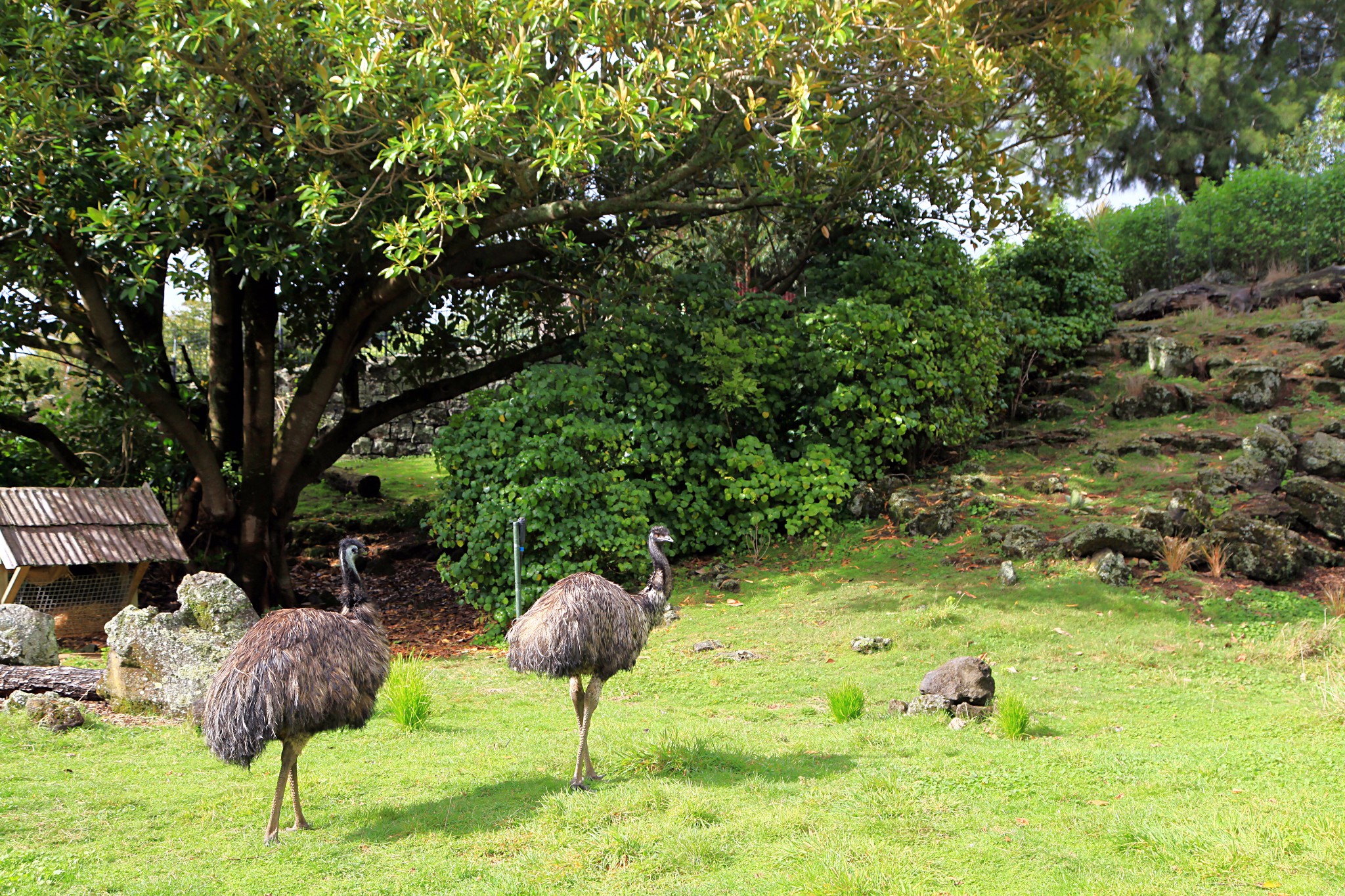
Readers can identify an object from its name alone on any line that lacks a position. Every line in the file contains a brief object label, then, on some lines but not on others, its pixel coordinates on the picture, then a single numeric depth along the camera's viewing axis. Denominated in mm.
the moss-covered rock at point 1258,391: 15961
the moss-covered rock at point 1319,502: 11812
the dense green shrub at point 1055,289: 18016
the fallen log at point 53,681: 8570
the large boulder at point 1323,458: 13031
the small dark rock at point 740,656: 10271
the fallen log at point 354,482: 20219
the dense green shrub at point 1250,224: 22062
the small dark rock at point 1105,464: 14445
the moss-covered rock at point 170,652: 8531
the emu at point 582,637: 6484
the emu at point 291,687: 5527
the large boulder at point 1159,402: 16469
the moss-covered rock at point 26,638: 9078
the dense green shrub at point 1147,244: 24078
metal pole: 10109
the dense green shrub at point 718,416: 12422
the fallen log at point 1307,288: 20406
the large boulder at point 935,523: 13344
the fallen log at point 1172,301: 21969
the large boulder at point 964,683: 8039
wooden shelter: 10953
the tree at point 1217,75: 28438
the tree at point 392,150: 10125
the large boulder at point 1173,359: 17703
